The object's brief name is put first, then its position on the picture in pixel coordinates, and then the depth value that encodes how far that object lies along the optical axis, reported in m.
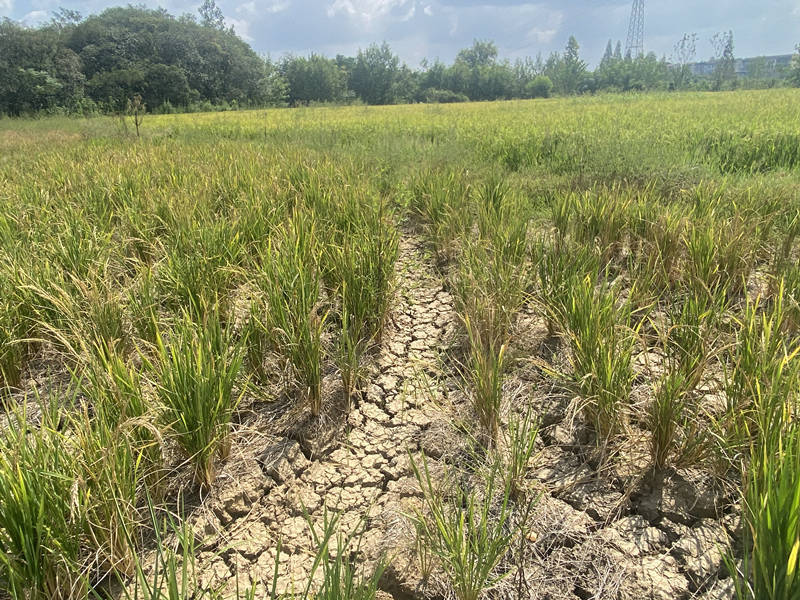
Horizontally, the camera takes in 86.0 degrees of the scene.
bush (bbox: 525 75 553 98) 67.94
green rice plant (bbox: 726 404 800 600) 1.04
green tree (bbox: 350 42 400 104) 63.47
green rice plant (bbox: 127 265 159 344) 2.41
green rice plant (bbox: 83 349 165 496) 1.65
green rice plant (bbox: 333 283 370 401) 2.36
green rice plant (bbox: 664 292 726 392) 2.01
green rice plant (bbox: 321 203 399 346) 2.84
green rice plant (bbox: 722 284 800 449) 1.56
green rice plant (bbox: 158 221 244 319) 2.68
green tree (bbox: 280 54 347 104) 57.56
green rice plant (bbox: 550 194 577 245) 4.00
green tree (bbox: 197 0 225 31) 73.94
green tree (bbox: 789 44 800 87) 47.34
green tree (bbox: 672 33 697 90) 57.09
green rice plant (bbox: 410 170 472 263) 4.20
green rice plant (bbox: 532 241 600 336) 2.56
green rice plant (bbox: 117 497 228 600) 1.04
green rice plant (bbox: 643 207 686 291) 3.23
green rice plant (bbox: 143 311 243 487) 1.70
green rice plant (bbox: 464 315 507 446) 2.04
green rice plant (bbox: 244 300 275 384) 2.37
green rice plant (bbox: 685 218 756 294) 2.91
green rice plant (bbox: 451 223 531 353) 2.60
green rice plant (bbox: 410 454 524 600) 1.32
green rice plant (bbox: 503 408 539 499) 1.69
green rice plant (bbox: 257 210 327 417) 2.26
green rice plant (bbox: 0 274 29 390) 2.32
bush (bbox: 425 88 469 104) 57.34
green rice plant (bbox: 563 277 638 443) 1.93
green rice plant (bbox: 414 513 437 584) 1.51
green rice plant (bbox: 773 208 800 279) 3.38
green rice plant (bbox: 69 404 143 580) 1.42
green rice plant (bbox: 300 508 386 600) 1.06
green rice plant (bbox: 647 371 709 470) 1.77
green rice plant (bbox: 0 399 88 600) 1.23
